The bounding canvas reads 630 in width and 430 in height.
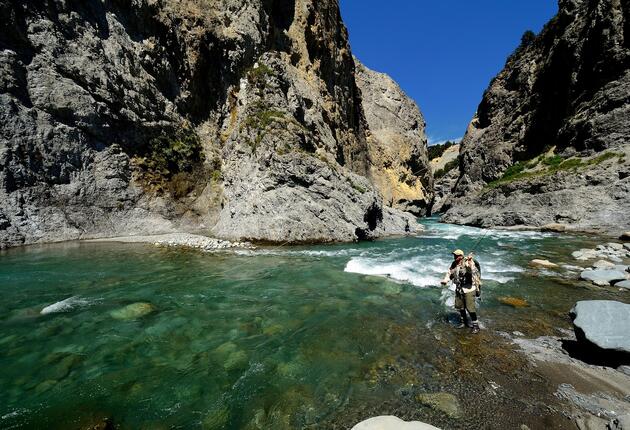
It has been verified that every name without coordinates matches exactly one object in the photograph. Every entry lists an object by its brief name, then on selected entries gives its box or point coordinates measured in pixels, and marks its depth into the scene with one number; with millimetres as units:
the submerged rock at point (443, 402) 5153
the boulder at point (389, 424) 4242
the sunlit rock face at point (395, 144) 62438
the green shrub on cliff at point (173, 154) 33062
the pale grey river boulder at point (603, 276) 11773
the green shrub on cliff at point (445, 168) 105269
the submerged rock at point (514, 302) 9859
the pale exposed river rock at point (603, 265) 13852
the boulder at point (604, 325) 6168
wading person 8148
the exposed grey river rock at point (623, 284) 11127
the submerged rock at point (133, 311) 9406
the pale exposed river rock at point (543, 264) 14969
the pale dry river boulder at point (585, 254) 16364
